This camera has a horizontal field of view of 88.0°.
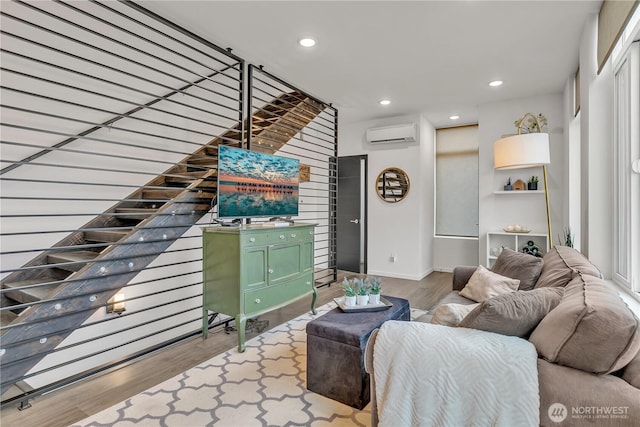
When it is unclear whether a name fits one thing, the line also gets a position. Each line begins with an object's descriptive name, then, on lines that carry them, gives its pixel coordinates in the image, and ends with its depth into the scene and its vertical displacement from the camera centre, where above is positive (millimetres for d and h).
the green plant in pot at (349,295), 2283 -559
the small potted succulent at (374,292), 2338 -547
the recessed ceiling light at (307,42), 2979 +1581
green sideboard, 2699 -485
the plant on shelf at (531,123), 4285 +1232
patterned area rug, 1801 -1112
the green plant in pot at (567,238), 3156 -258
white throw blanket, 1123 -592
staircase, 1993 -385
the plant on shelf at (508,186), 4656 +403
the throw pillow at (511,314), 1333 -402
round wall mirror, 5355 +499
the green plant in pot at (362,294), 2311 -555
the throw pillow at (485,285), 2467 -537
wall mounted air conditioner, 5117 +1292
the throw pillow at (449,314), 1605 -489
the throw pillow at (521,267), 2451 -413
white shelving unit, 4520 -369
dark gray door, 5867 +15
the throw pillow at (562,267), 1834 -310
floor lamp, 3094 +612
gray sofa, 1016 -450
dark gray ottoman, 1876 -830
